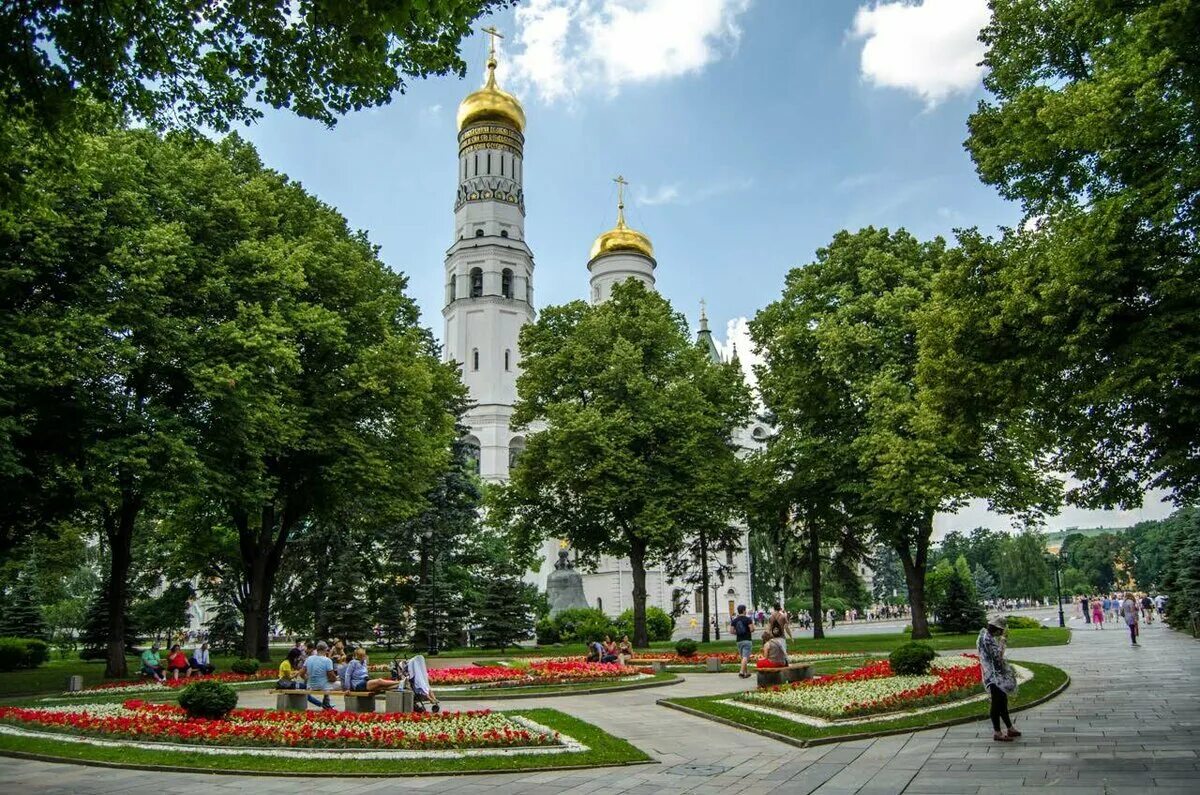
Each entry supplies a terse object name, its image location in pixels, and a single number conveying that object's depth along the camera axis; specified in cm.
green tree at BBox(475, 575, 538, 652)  3828
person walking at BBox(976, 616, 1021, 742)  1109
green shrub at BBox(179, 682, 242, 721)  1351
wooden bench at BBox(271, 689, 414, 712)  1454
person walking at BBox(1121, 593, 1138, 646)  2758
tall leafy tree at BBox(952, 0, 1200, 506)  1355
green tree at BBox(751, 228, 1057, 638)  2634
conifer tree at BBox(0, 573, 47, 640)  4162
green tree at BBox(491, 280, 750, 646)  3203
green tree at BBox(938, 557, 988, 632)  3741
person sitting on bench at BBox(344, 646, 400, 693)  1543
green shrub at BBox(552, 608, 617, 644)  3972
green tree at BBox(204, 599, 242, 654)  4200
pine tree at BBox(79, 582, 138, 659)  3962
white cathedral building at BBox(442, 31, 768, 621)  6919
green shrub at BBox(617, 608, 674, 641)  4319
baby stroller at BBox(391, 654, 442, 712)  1479
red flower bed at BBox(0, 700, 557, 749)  1173
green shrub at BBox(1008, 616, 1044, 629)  3947
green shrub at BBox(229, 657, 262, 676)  2339
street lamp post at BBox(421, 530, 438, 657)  3828
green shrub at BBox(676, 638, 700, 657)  2586
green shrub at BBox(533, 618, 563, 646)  4162
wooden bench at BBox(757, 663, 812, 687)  1752
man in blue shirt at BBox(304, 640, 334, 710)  1614
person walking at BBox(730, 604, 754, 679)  2028
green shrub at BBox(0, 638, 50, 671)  3036
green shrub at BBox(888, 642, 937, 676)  1669
